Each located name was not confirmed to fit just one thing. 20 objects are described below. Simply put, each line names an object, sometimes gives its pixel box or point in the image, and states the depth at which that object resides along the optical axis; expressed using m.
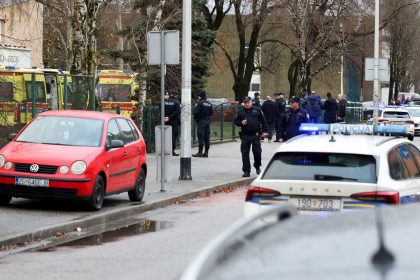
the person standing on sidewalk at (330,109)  35.17
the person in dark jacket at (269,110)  36.66
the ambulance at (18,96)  20.77
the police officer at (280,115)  37.31
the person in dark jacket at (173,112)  26.91
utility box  17.56
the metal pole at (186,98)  19.94
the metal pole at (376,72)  39.12
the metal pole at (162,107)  17.47
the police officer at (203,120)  28.34
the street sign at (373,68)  39.25
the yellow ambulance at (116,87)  36.50
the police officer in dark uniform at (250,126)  21.20
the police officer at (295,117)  27.23
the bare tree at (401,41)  71.47
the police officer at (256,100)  32.31
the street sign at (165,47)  17.44
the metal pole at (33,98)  21.89
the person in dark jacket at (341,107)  38.77
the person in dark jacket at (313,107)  32.84
